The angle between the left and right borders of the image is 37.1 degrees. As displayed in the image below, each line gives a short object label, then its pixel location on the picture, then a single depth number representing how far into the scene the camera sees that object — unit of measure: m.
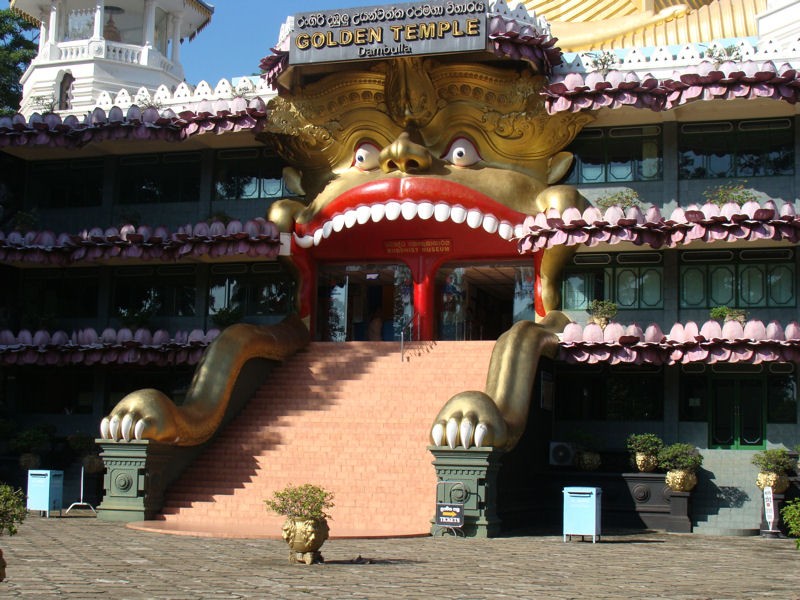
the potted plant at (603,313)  27.64
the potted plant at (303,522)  15.85
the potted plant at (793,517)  14.34
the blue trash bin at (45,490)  23.86
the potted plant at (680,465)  25.25
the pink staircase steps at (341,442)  22.61
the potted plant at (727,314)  26.86
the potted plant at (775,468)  24.70
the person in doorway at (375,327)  32.59
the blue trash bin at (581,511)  20.44
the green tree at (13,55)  44.97
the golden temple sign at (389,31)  27.77
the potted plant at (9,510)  11.98
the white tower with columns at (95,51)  38.31
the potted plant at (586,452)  26.46
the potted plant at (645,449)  25.86
